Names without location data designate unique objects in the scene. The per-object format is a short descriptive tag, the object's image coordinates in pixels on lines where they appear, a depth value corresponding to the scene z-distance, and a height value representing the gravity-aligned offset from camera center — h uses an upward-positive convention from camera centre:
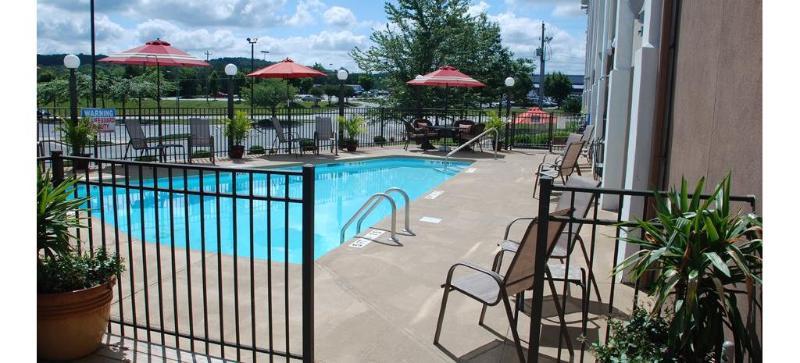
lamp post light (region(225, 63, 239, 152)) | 13.90 +0.94
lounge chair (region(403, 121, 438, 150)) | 16.68 -0.53
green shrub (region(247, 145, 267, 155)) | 15.05 -0.98
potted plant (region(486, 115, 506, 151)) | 16.05 -0.15
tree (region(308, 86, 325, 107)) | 60.38 +2.26
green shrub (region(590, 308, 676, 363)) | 2.67 -1.01
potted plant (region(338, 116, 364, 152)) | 15.98 -0.40
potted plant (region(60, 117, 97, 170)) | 11.09 -0.50
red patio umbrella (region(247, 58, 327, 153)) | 15.46 +1.09
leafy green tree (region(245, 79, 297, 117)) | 36.31 +1.11
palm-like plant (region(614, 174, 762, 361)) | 2.47 -0.64
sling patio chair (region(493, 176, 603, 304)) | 4.34 -0.98
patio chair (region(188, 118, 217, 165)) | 13.43 -0.51
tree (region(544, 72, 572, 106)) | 58.44 +3.42
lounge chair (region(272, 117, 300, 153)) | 14.90 -0.53
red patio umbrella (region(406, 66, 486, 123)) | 16.81 +1.09
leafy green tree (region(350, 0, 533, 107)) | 23.56 +2.92
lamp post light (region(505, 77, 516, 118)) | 16.42 +1.03
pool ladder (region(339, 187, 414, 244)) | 6.81 -1.02
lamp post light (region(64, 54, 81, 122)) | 11.26 +0.44
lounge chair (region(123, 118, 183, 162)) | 12.52 -0.62
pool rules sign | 11.85 -0.20
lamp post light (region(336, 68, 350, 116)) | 15.41 +1.03
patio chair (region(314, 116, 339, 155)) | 15.27 -0.46
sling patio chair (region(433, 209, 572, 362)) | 3.58 -1.06
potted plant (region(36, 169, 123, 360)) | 3.43 -1.08
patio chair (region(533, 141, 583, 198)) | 9.59 -0.72
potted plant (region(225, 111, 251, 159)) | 13.94 -0.48
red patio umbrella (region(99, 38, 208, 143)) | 13.48 +1.21
